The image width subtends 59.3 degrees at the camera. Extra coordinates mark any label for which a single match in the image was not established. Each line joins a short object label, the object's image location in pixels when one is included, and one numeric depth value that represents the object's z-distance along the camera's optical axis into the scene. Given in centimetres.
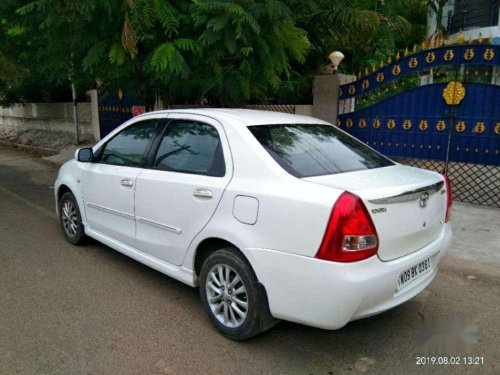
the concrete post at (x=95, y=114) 1409
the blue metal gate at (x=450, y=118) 667
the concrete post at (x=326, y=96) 845
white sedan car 261
